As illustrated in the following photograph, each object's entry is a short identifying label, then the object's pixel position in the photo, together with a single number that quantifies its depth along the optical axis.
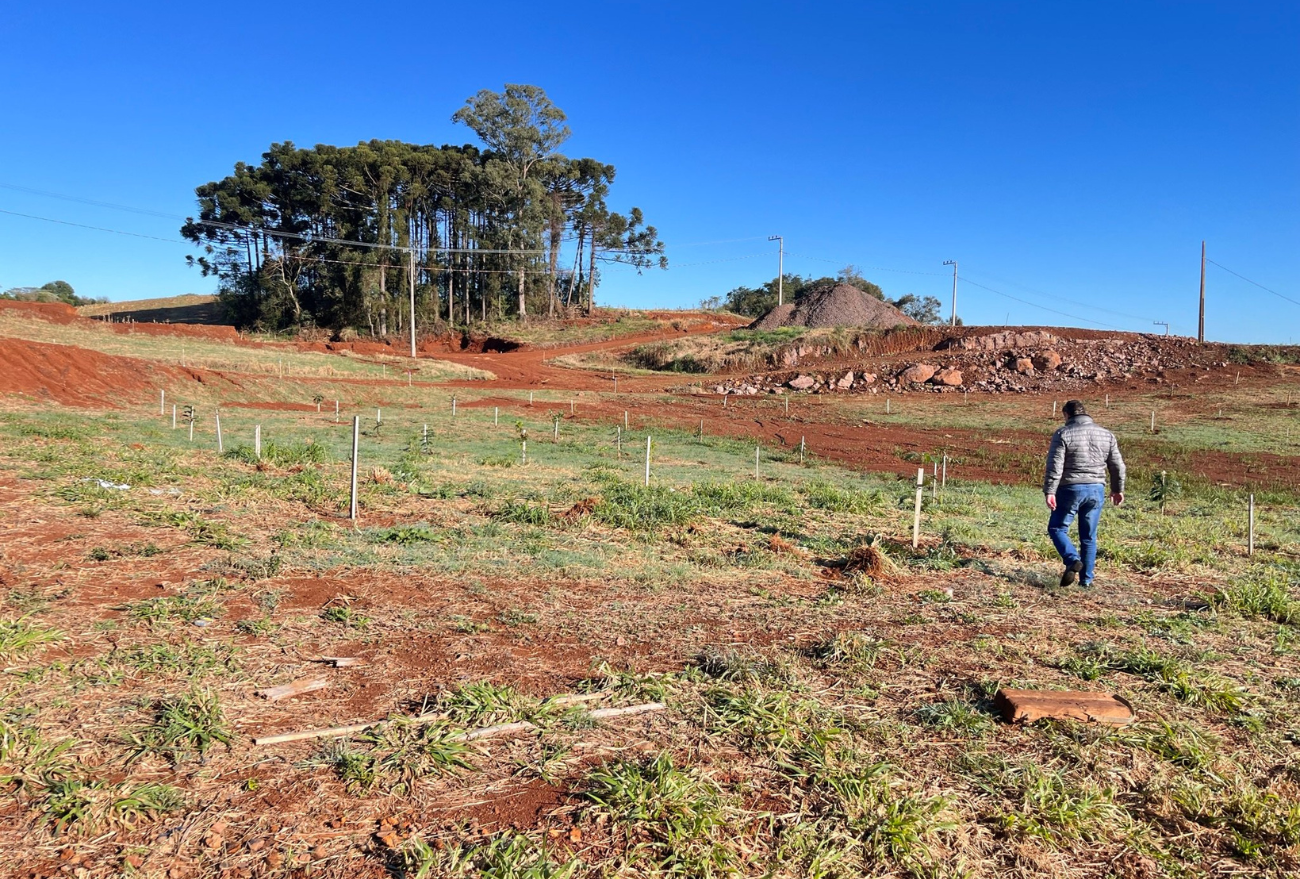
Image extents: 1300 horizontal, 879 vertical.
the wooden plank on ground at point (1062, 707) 4.00
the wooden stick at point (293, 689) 4.05
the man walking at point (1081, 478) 6.69
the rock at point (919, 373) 38.47
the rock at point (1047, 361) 38.50
